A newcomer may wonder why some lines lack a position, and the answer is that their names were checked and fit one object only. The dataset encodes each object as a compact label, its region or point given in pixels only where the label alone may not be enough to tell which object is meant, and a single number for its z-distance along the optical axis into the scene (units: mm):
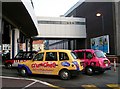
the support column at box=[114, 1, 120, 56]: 15445
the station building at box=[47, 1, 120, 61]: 15823
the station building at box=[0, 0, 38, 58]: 5903
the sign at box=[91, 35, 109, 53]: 16792
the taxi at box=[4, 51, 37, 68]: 7551
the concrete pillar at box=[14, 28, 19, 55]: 11002
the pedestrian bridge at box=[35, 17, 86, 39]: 21814
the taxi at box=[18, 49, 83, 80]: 5235
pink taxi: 6074
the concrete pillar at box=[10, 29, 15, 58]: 10763
